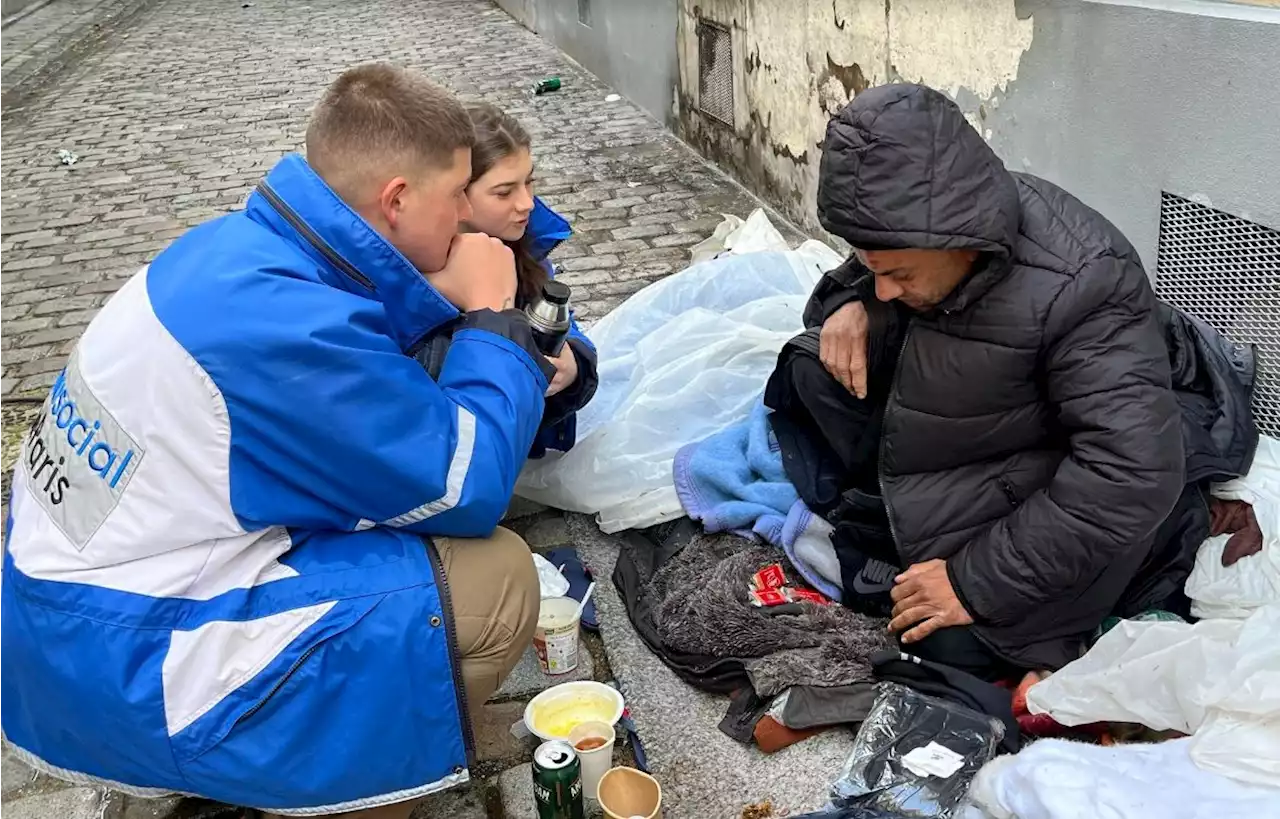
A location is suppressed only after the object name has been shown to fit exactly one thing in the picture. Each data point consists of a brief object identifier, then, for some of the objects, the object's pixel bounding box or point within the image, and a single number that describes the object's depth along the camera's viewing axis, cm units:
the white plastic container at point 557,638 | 271
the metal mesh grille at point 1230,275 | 277
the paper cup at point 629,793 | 216
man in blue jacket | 192
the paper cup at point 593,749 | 230
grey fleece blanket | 258
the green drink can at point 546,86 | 946
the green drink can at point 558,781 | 209
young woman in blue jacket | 281
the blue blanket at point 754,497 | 292
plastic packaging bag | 222
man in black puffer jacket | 212
